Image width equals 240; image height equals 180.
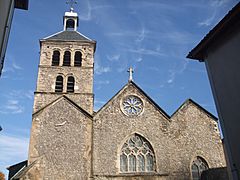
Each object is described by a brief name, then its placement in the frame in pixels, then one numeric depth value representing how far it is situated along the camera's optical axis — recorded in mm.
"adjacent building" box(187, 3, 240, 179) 6375
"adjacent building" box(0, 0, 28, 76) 6570
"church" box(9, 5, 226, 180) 14969
